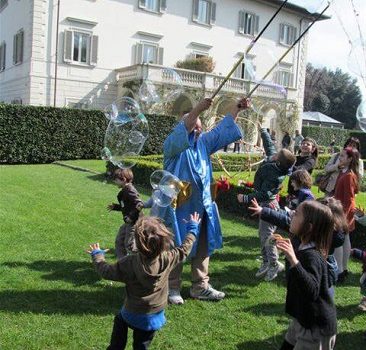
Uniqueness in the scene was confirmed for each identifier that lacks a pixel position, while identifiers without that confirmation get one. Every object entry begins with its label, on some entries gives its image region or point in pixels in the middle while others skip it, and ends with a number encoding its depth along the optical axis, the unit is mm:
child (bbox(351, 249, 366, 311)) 4355
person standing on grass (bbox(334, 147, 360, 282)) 6035
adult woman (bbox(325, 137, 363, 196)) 6488
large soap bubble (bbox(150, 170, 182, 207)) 4652
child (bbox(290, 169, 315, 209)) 5266
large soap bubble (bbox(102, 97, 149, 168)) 6887
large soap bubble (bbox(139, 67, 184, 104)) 8160
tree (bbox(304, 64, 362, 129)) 65188
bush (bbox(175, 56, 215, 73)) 29516
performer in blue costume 4785
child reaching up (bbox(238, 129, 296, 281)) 5797
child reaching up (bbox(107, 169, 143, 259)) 5477
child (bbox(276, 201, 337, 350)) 3109
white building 25219
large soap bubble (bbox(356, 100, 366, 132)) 8017
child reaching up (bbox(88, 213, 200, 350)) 3236
